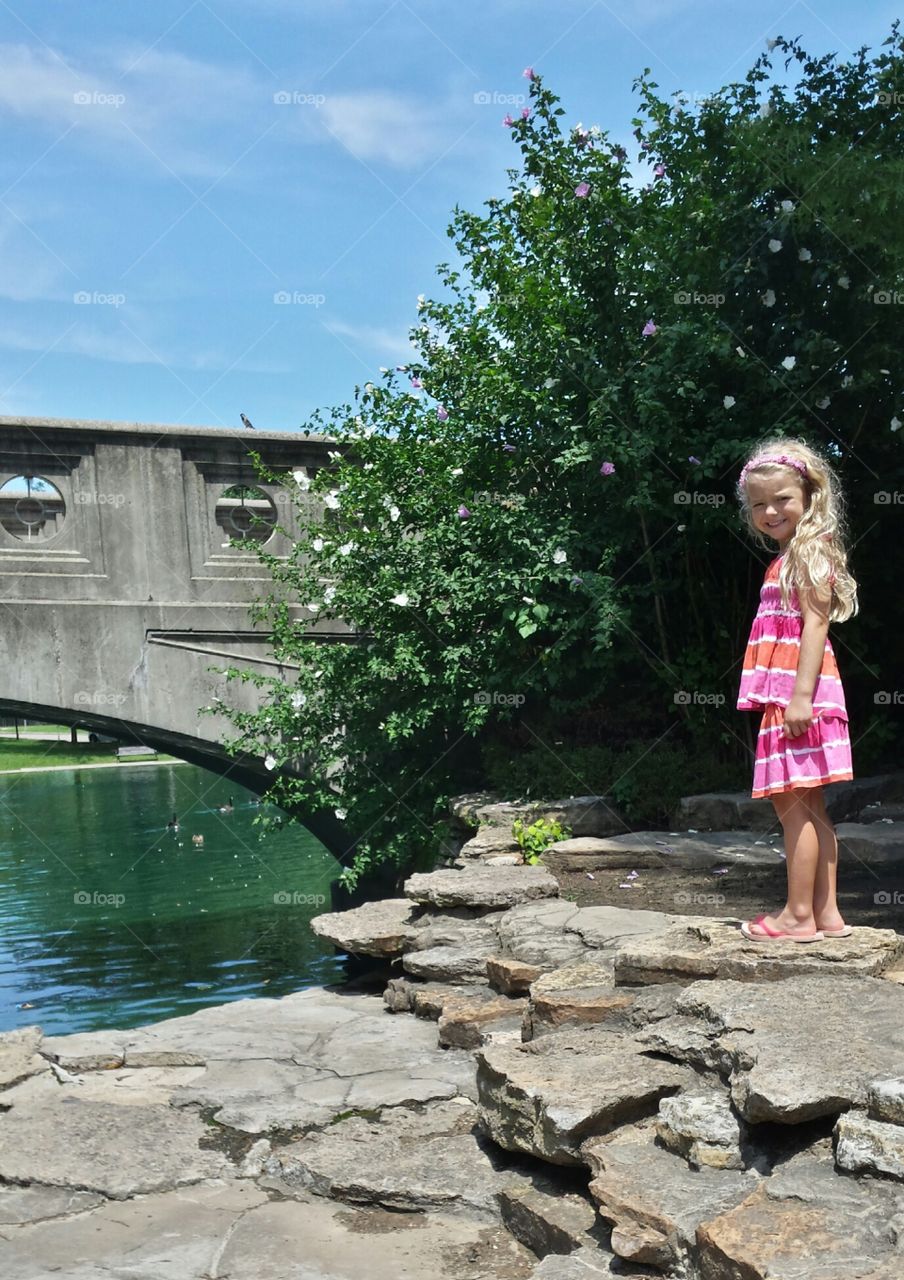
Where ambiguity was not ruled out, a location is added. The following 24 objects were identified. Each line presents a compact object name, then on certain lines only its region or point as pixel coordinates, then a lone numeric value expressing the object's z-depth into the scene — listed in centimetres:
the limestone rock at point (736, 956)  398
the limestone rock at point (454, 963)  541
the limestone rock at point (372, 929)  618
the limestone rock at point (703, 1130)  307
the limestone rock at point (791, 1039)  298
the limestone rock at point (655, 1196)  280
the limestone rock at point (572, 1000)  418
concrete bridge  947
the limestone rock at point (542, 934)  503
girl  419
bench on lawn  4836
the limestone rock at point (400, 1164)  344
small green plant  739
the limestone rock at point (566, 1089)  333
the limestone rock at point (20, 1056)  447
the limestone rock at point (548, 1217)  309
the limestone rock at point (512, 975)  493
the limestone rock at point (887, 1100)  283
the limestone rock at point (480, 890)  613
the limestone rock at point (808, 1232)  243
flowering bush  797
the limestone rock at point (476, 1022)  471
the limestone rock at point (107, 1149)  359
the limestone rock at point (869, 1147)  274
